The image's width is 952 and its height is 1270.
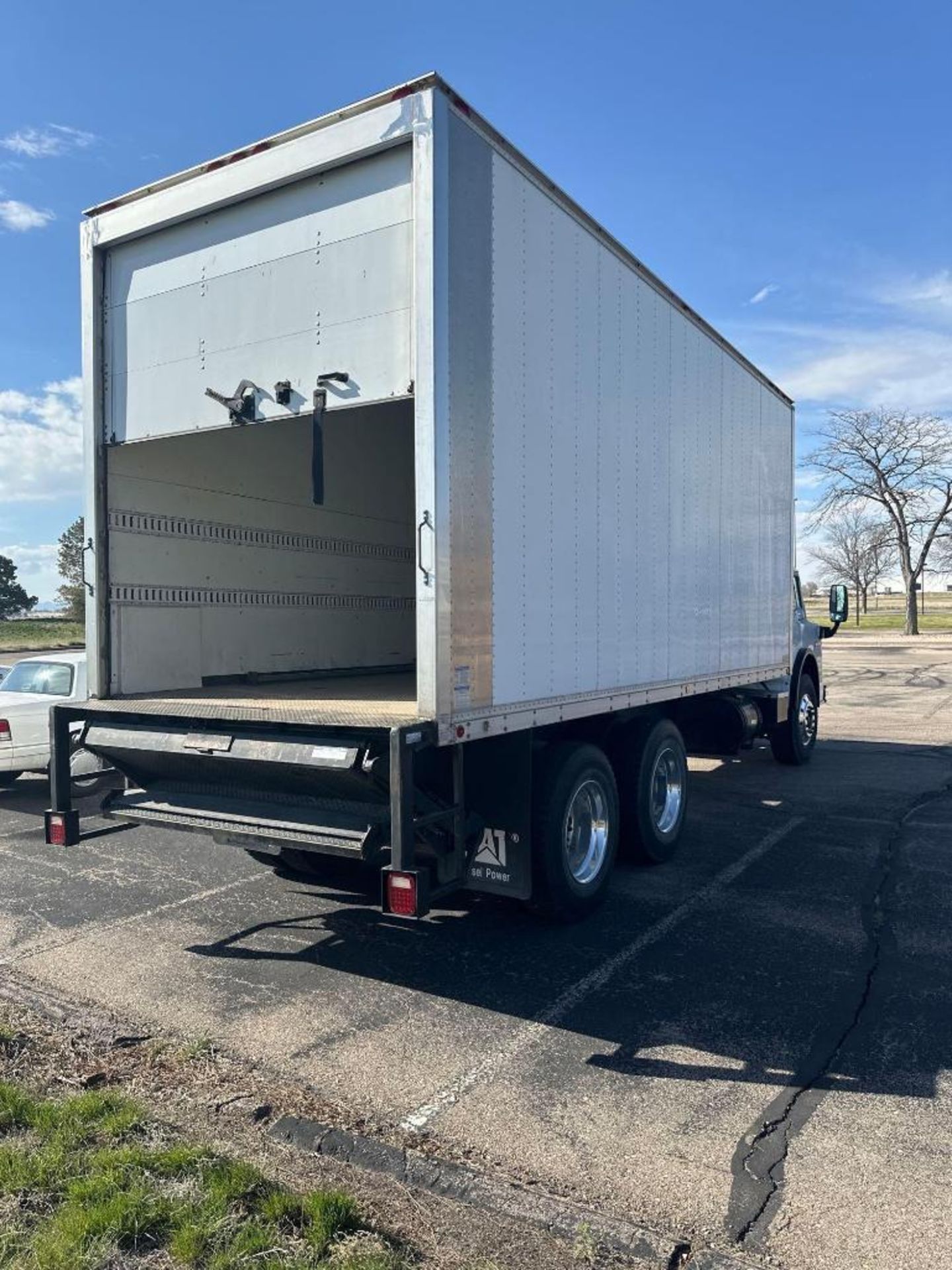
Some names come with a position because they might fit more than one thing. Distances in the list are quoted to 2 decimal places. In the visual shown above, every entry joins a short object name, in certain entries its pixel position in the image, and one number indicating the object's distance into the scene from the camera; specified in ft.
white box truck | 14.21
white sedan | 28.78
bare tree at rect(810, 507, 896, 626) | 184.14
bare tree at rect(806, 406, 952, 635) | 132.98
